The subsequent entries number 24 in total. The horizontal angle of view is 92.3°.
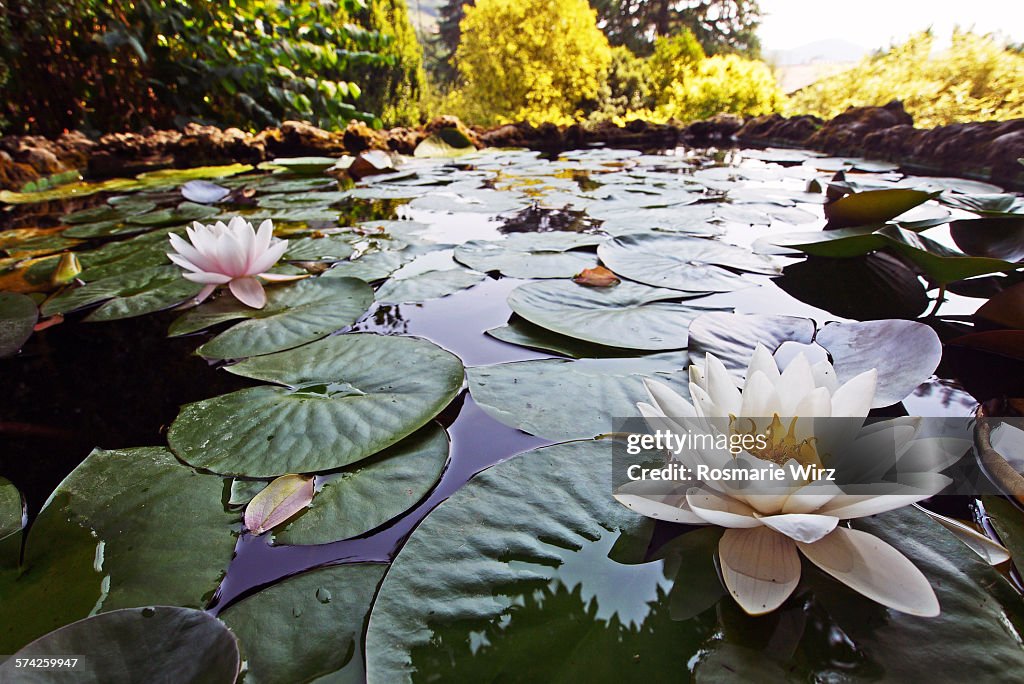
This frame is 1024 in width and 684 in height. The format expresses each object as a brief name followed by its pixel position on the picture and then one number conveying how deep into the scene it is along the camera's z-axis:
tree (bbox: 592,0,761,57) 12.73
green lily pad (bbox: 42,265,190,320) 1.09
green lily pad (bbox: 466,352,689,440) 0.64
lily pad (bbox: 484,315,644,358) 0.81
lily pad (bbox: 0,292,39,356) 0.95
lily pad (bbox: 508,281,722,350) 0.84
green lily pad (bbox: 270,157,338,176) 2.99
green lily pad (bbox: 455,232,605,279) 1.25
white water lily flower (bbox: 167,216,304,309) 1.07
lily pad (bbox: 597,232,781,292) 1.11
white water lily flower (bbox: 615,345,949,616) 0.37
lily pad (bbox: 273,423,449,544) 0.50
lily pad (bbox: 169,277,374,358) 0.90
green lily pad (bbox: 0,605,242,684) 0.37
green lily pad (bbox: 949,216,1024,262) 0.95
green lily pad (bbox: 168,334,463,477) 0.59
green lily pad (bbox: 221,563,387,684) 0.39
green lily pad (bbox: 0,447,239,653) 0.44
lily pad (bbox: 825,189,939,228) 1.07
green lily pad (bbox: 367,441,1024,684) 0.36
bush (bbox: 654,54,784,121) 6.55
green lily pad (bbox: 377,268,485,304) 1.11
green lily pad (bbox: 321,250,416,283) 1.25
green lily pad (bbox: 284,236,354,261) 1.43
